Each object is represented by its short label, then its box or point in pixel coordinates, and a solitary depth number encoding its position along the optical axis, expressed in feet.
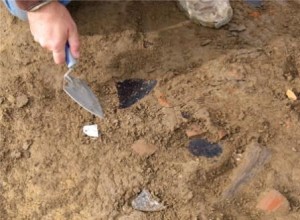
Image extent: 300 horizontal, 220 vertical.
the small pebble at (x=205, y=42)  7.41
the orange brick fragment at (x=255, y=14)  7.90
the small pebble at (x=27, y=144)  6.44
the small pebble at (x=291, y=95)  6.89
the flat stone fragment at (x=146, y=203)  5.96
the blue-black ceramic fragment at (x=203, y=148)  6.37
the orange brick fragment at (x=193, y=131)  6.48
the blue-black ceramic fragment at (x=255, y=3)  8.09
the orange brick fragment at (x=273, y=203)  5.93
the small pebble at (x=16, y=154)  6.37
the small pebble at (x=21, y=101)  6.76
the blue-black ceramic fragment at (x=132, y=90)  6.80
